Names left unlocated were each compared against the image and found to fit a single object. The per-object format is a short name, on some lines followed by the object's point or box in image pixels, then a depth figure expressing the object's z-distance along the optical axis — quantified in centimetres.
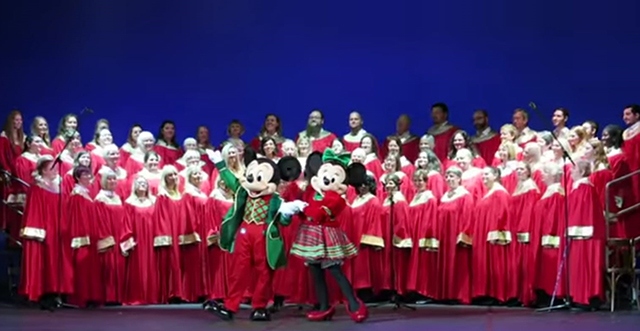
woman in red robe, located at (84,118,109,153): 1212
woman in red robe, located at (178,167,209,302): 1116
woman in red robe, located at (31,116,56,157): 1191
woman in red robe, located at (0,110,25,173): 1198
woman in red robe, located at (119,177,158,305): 1109
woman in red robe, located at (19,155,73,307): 1063
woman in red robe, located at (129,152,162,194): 1141
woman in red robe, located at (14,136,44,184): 1155
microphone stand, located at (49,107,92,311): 1073
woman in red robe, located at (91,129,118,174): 1187
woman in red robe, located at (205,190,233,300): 1108
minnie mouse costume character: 945
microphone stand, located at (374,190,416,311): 1073
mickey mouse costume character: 956
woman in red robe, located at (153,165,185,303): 1111
